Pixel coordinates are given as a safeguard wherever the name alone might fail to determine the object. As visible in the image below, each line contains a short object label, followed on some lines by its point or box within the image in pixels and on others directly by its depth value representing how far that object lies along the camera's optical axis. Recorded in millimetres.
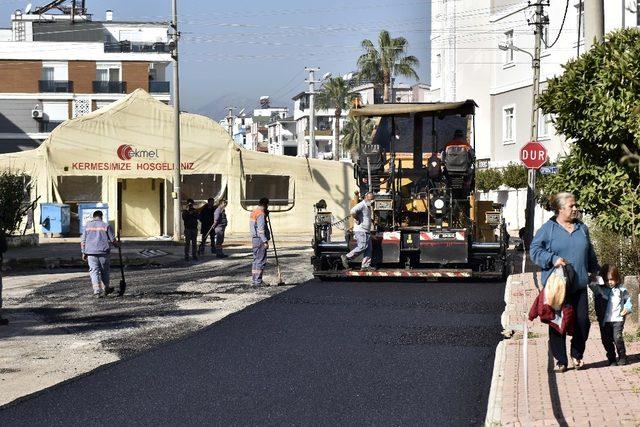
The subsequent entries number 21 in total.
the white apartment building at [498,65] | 42731
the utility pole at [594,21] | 14789
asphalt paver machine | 20531
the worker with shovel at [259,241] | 20422
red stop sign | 28150
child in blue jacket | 10180
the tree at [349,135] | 90000
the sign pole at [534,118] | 29906
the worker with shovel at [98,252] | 18812
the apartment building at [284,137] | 134500
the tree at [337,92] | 97500
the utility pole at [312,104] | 66125
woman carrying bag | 9602
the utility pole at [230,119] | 117438
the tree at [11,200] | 31625
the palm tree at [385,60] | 72062
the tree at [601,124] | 13008
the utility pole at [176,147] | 36469
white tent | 38312
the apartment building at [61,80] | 65312
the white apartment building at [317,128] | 126312
